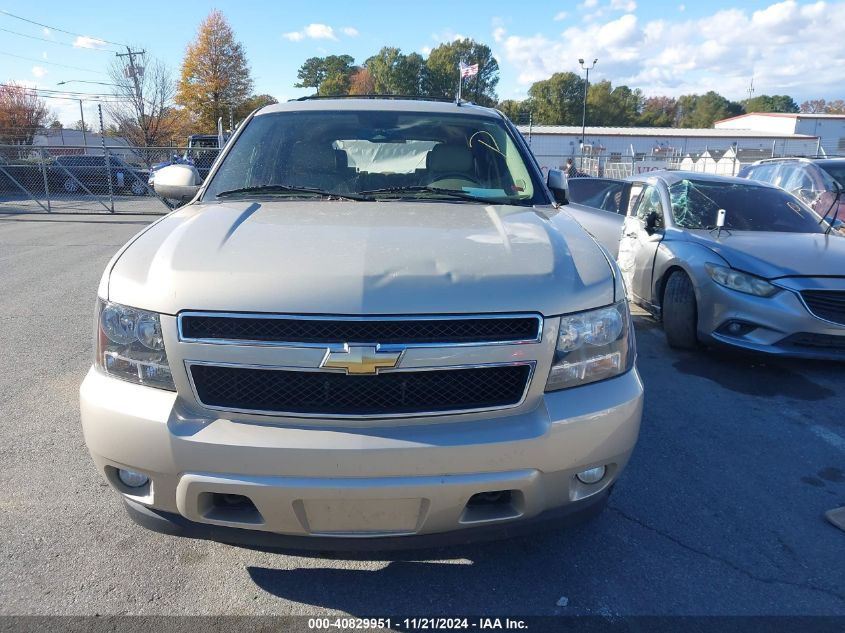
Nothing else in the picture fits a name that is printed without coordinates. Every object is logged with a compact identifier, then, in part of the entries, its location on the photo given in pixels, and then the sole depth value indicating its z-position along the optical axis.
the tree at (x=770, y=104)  108.87
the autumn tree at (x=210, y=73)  48.62
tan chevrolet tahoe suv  1.96
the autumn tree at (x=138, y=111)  42.25
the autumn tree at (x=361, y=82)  95.97
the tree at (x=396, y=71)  100.94
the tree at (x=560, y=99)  94.44
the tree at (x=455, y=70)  103.56
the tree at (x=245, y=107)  50.50
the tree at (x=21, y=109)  47.75
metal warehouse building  54.63
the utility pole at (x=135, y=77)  42.44
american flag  38.81
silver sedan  4.73
